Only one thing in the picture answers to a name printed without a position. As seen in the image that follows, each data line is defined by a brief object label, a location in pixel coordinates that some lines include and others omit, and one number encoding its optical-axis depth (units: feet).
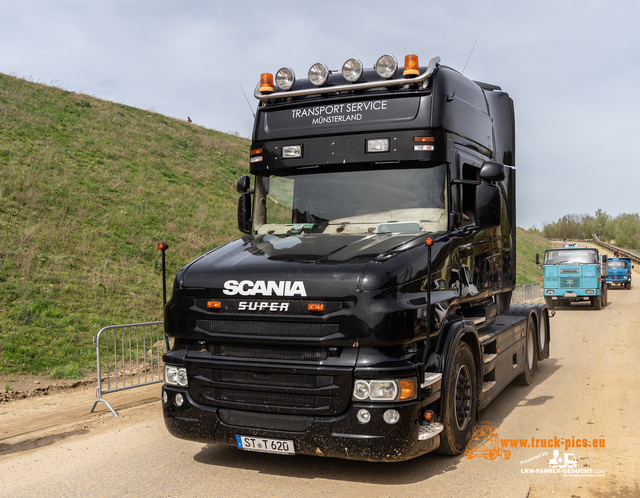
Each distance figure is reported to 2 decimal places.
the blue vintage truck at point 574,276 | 73.82
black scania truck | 13.65
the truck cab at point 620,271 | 128.06
